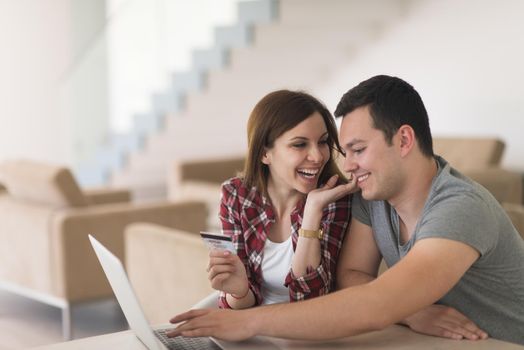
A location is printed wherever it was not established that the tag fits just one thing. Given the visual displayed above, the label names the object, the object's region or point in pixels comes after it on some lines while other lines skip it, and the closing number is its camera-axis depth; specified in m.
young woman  3.71
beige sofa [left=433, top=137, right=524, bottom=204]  10.31
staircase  14.12
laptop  2.74
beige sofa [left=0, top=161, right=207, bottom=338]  7.89
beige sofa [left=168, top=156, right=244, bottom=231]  10.24
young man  2.99
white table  3.03
